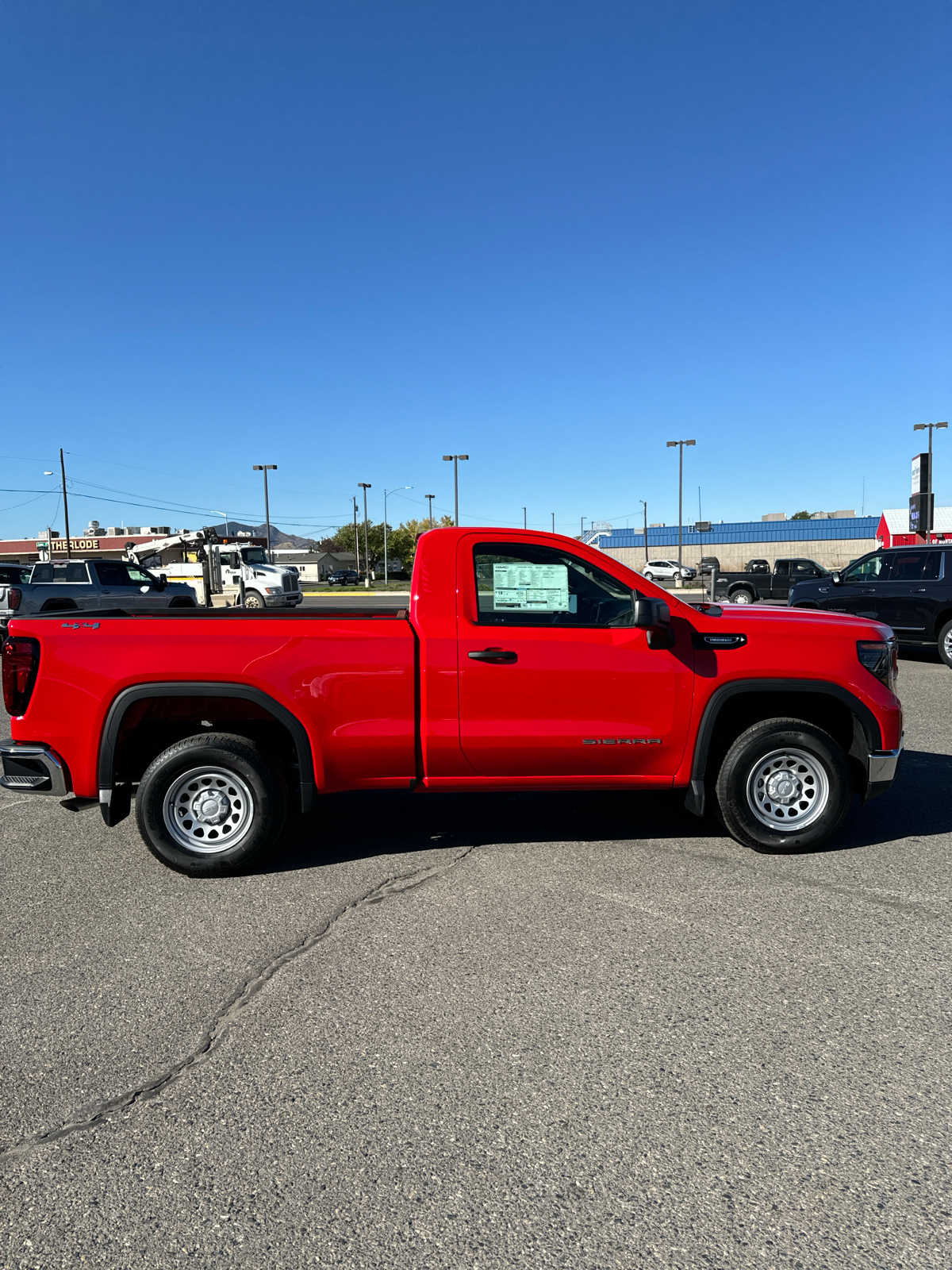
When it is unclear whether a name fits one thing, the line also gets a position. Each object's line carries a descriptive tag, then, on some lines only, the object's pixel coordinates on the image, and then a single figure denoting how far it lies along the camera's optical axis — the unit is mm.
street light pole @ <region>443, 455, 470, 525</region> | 55881
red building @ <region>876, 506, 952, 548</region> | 59438
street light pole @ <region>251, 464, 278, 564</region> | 71125
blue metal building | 89125
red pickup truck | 4773
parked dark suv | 13320
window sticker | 5035
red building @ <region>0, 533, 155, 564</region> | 91875
